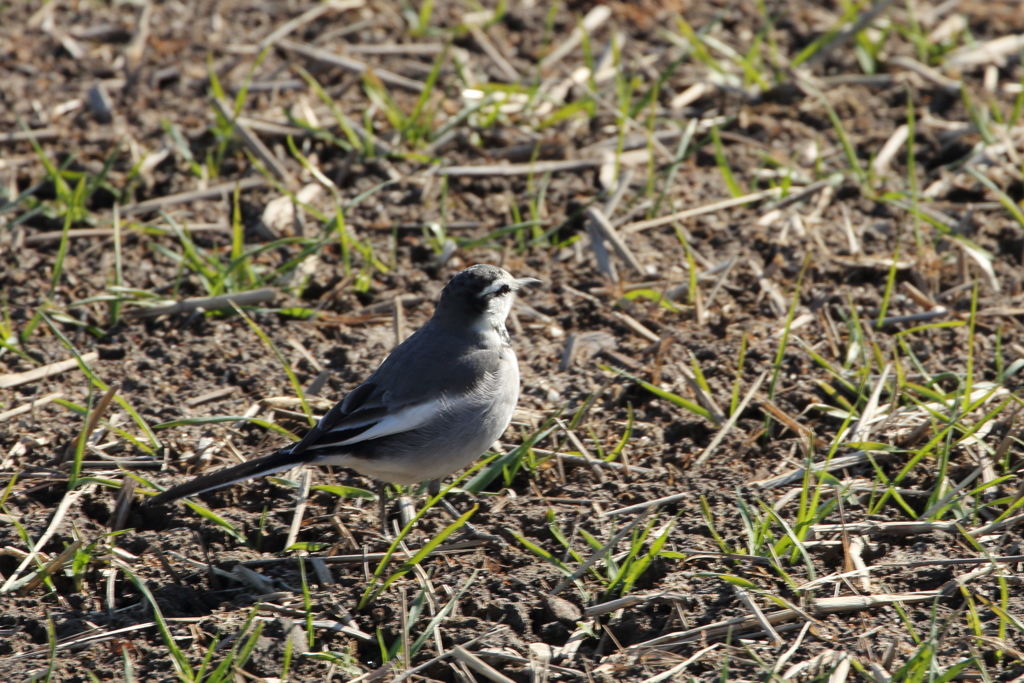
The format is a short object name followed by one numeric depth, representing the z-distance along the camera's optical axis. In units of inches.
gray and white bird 334.3
